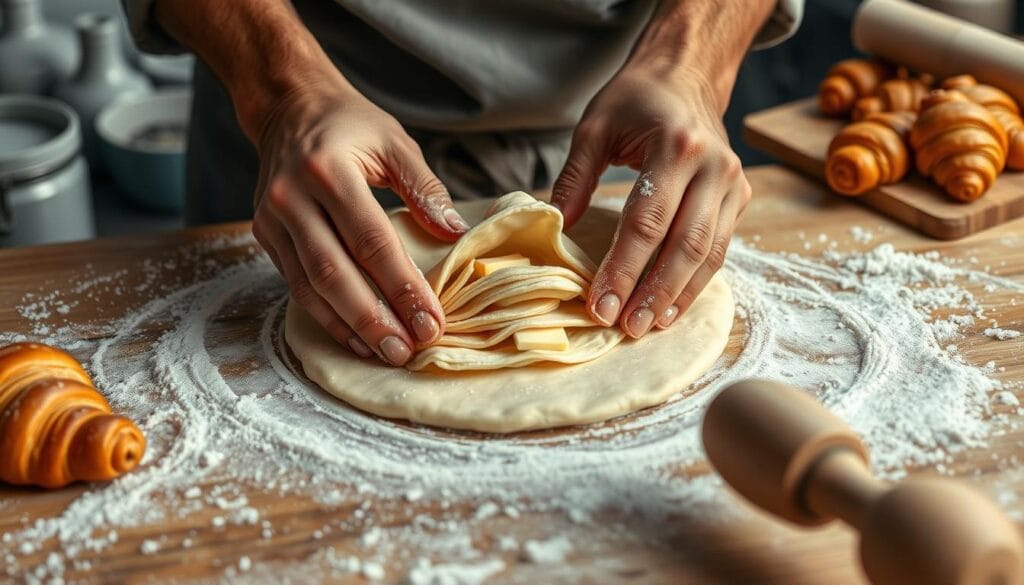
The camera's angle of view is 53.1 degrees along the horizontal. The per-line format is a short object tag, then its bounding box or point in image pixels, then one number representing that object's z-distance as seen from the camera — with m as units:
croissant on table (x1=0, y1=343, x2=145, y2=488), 1.17
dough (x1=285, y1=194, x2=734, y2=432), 1.33
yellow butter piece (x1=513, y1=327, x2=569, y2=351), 1.41
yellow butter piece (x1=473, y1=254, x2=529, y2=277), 1.47
